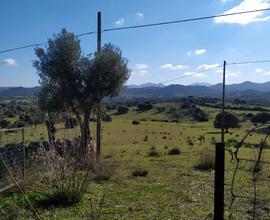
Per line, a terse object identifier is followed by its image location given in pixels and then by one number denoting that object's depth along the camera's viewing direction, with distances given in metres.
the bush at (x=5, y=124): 17.43
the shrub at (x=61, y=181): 5.58
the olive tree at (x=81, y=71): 10.93
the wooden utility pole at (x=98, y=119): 9.70
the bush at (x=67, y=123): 6.45
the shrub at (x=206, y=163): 9.32
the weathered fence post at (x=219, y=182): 2.89
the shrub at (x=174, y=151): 13.41
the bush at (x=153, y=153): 12.80
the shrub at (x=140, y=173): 8.28
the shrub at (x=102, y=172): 7.62
